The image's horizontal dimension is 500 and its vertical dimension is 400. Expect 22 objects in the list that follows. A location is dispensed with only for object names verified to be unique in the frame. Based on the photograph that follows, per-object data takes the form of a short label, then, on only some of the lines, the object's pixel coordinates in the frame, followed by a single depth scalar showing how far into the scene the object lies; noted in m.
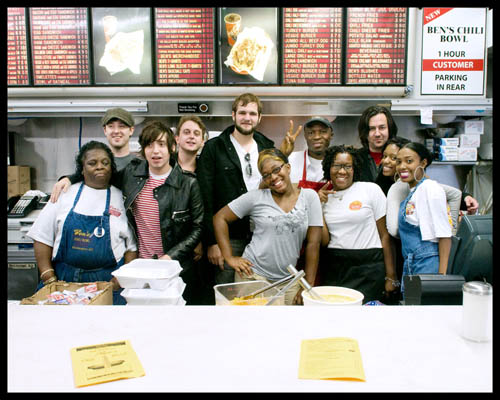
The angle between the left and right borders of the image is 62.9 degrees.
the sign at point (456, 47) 3.22
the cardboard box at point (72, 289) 1.72
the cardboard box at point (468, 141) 3.38
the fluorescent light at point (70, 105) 3.26
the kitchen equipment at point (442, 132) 3.46
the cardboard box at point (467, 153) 3.36
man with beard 2.58
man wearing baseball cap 2.70
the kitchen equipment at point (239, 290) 1.68
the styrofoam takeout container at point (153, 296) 1.58
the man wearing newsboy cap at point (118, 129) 2.64
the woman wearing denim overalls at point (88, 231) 2.22
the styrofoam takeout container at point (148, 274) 1.65
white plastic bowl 1.46
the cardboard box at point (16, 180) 3.55
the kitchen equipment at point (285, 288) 1.40
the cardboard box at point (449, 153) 3.34
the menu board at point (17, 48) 3.24
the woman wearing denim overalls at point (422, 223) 2.20
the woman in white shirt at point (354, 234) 2.30
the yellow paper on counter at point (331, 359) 0.97
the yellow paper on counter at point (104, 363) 0.97
